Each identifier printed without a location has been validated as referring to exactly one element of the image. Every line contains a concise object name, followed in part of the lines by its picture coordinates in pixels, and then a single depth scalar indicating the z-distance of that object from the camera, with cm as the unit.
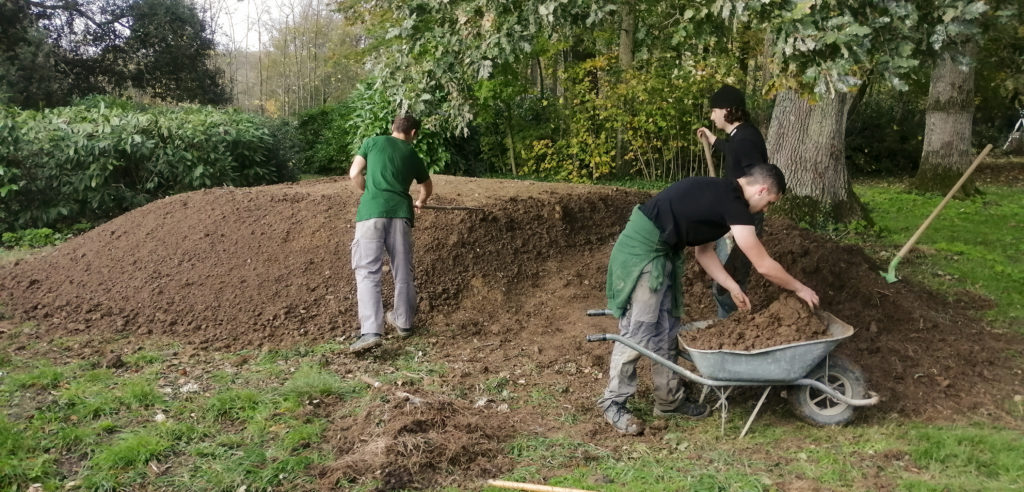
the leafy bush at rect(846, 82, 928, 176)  1567
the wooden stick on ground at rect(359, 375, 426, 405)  385
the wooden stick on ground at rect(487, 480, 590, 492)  309
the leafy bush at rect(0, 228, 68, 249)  825
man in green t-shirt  511
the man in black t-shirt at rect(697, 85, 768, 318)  445
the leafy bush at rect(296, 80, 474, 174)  1159
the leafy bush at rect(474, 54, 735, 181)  1164
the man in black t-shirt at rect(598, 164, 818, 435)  362
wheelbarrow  349
